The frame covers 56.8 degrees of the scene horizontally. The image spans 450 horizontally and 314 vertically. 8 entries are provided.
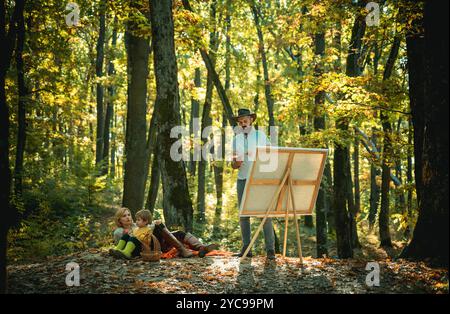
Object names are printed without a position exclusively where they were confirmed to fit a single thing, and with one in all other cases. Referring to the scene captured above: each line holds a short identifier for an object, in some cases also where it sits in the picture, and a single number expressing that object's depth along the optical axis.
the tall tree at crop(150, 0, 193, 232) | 8.95
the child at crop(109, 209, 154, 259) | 7.08
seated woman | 7.55
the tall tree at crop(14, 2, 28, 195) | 12.56
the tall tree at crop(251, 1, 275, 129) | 19.31
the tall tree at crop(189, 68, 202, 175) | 23.23
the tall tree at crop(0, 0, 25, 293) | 4.71
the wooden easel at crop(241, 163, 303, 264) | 6.91
